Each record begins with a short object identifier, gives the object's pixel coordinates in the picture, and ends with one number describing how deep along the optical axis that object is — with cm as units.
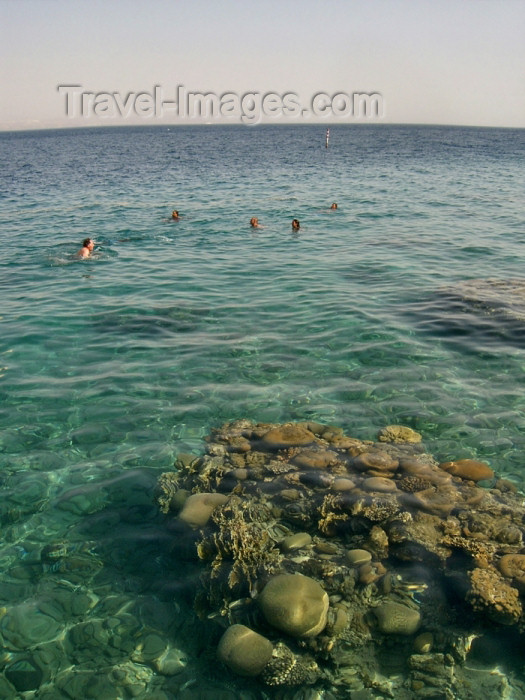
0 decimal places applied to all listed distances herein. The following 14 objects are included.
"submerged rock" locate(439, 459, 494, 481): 812
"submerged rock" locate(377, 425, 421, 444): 919
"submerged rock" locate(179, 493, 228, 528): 723
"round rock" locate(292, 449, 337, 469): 835
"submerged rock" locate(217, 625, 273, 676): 524
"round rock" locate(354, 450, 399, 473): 822
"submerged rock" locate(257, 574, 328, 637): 546
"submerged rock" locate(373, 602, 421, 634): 556
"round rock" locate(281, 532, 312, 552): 668
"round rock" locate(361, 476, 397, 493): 769
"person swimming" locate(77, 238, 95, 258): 2158
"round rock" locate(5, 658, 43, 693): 526
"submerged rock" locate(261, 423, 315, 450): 896
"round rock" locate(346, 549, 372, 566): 636
